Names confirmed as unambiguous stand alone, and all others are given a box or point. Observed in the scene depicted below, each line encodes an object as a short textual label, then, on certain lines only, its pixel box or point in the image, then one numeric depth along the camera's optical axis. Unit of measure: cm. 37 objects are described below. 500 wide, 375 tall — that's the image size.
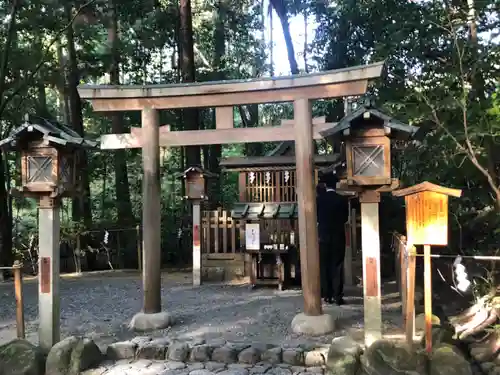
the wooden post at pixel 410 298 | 522
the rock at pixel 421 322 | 623
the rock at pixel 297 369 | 537
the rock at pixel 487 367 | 546
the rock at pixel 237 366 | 549
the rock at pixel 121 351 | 593
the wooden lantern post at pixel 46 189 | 607
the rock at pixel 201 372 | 537
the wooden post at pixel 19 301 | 593
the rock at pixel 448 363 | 483
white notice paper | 1027
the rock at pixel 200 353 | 577
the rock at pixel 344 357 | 511
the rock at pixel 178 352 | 580
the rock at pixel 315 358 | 550
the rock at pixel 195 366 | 553
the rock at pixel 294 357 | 556
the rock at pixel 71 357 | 551
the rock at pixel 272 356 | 562
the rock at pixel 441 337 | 552
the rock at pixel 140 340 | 609
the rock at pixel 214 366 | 548
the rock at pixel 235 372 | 530
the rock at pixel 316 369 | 534
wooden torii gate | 659
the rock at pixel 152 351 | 589
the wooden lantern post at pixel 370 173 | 581
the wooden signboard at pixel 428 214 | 512
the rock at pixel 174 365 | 554
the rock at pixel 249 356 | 563
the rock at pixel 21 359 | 538
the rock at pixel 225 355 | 571
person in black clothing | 812
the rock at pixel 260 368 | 535
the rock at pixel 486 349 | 571
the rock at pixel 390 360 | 495
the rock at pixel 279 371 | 530
